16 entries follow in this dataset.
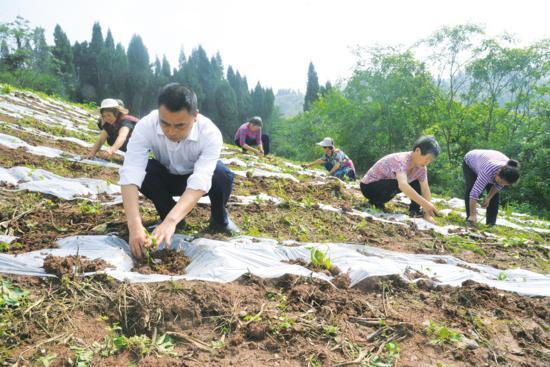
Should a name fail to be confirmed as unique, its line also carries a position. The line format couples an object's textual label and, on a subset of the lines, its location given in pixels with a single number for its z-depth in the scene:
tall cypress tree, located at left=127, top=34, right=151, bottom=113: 32.00
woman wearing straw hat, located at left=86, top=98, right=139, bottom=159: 4.65
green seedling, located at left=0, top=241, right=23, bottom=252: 2.04
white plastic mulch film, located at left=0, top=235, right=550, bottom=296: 1.92
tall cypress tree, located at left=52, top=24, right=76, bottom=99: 29.44
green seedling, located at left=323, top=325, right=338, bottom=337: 1.63
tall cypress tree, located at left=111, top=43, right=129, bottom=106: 31.77
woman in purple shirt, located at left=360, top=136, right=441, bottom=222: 3.90
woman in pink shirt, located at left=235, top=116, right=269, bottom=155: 8.65
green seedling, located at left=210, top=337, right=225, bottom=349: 1.50
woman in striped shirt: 4.25
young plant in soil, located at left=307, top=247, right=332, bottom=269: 2.22
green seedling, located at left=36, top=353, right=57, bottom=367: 1.29
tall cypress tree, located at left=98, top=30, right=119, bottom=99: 31.64
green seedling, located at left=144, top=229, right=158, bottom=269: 1.96
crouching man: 2.00
